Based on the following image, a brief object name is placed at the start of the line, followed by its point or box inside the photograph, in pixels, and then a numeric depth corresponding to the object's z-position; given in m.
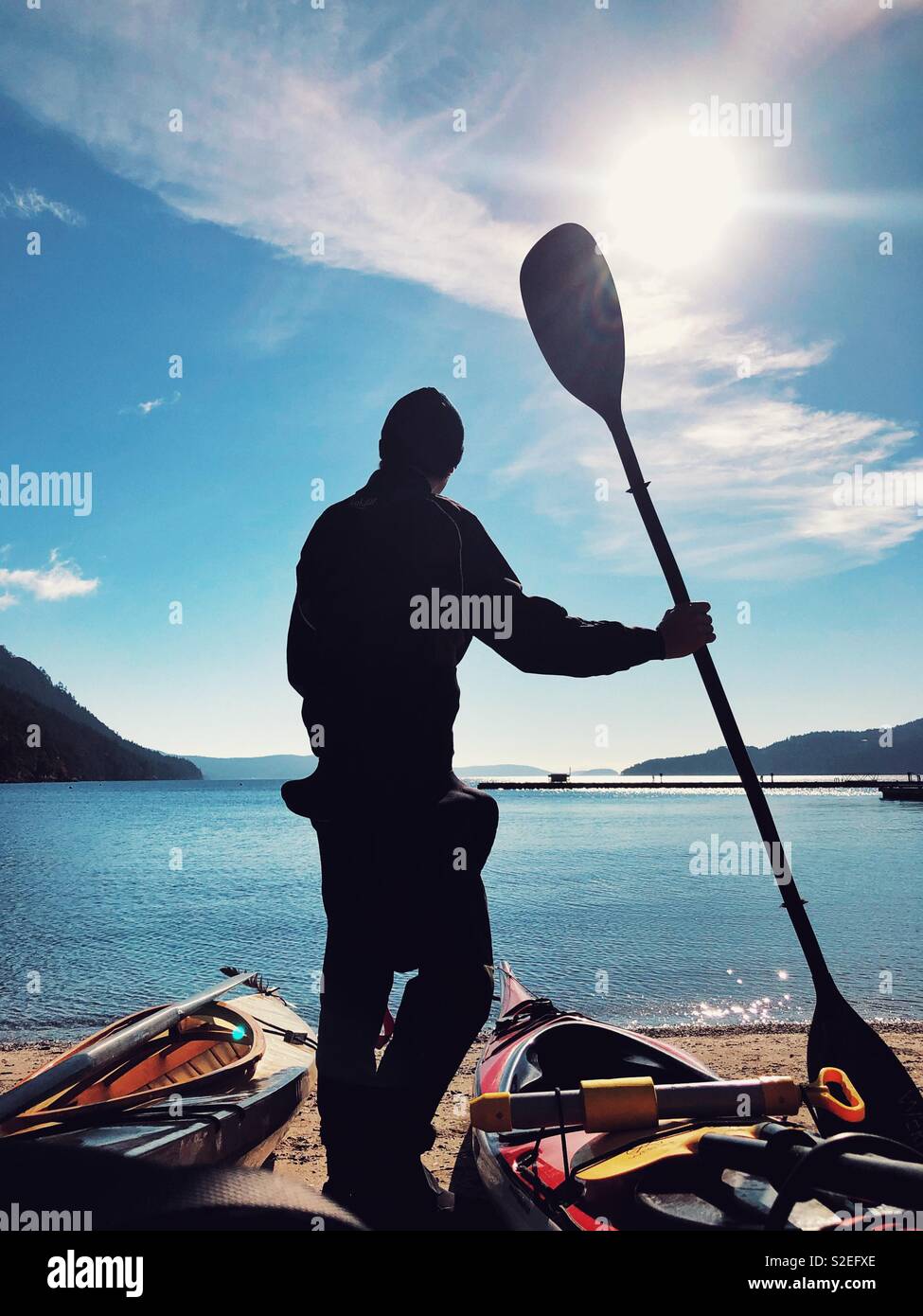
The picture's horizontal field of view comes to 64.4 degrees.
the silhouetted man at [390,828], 2.59
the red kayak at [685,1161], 1.80
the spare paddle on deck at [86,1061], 3.66
